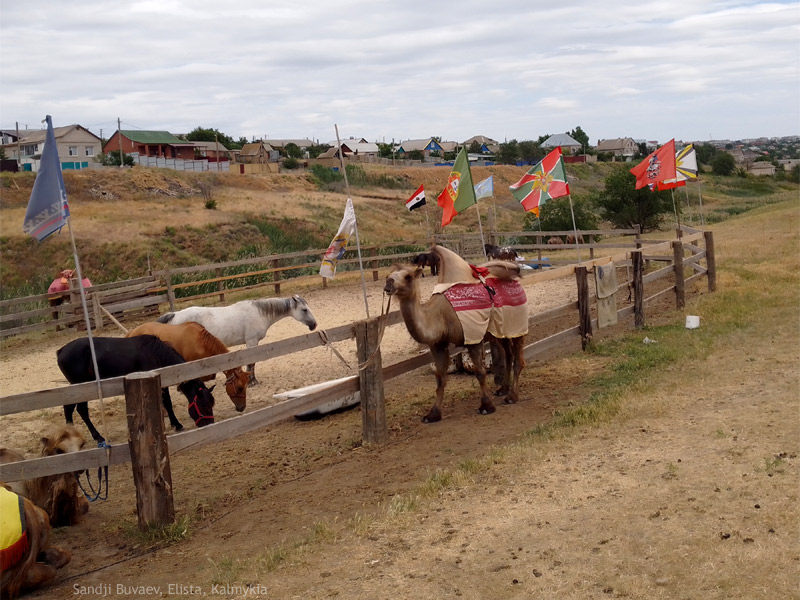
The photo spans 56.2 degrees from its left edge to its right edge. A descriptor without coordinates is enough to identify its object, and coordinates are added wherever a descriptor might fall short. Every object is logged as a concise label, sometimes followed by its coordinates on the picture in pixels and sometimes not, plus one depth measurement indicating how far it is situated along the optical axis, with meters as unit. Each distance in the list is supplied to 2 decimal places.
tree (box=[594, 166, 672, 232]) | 34.60
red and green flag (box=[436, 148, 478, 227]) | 9.45
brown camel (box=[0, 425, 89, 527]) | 5.45
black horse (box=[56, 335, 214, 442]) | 8.00
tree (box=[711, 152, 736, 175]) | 83.69
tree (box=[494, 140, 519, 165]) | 95.73
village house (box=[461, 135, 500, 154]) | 122.56
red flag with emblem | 14.75
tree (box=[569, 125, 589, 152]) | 124.88
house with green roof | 71.88
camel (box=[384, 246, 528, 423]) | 7.13
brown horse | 8.80
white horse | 10.91
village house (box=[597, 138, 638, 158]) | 128.23
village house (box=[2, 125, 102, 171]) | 67.42
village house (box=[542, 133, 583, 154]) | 110.44
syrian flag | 12.23
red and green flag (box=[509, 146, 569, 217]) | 11.74
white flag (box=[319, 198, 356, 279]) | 8.20
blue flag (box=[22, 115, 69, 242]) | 5.50
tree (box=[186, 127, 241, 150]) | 90.88
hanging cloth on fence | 10.52
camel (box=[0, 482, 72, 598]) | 4.07
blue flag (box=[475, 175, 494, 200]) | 13.87
